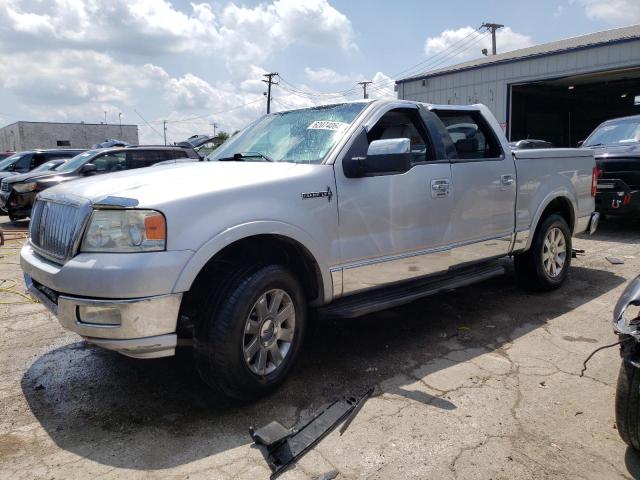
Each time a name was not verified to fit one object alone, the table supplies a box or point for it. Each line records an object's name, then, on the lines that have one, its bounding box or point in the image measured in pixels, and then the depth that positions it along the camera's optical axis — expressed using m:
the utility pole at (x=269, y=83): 45.69
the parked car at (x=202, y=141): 17.43
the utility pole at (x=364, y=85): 48.02
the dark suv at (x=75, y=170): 10.87
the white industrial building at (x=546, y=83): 17.17
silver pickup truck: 2.75
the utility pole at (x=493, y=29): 41.53
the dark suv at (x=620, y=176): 8.30
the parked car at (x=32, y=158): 14.62
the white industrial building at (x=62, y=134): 53.12
